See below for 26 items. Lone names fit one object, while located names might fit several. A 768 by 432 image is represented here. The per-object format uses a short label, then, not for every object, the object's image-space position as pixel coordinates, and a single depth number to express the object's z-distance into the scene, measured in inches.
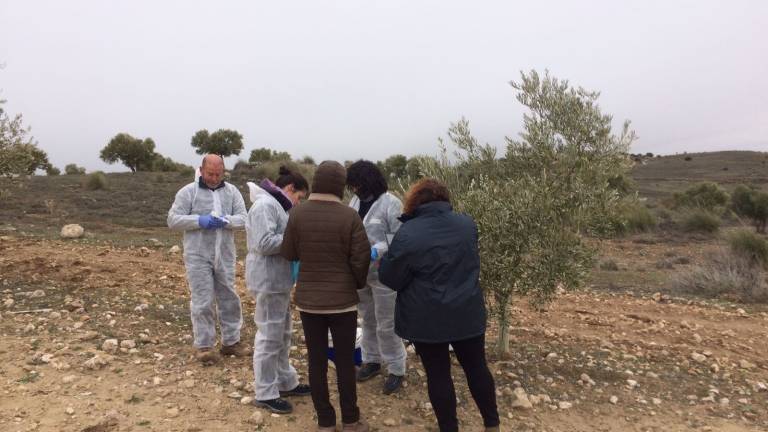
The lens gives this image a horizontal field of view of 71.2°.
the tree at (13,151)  357.7
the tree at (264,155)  1699.1
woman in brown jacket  153.2
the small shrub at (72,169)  1691.7
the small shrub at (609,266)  551.6
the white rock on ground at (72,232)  538.0
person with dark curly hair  185.2
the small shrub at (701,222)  847.7
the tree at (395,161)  1353.3
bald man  205.8
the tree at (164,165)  1672.0
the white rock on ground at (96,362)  199.8
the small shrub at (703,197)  1035.3
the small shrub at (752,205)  876.6
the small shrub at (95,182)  995.9
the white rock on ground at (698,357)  246.2
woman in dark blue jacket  145.9
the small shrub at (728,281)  405.1
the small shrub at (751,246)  511.2
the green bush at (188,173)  1276.0
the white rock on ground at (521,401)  189.5
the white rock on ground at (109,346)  216.7
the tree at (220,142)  1701.5
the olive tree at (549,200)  198.1
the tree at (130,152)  1744.6
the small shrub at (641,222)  864.9
